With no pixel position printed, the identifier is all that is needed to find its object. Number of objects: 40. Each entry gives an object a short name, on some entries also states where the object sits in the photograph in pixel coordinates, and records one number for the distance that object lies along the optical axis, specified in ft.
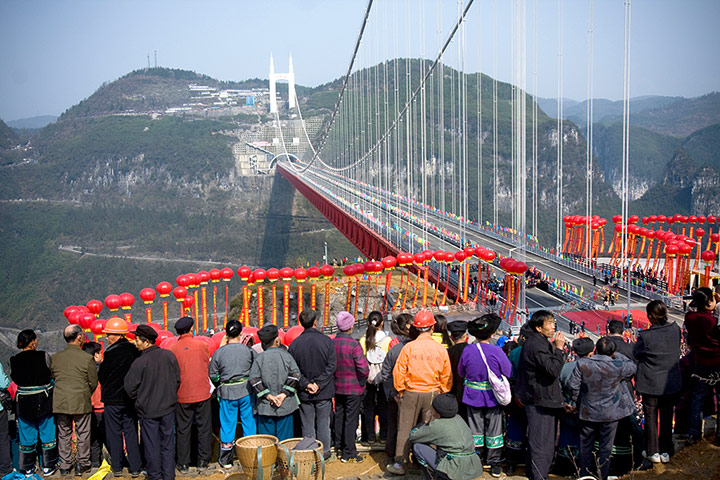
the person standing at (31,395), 22.13
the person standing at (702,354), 21.18
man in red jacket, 21.85
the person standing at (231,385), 21.76
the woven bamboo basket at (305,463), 19.04
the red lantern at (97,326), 39.17
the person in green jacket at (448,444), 18.44
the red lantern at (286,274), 74.30
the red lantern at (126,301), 57.20
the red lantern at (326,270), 75.61
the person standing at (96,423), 23.44
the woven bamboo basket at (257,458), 19.17
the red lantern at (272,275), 74.54
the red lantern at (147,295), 63.57
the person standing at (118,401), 21.81
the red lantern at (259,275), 75.41
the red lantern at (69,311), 47.62
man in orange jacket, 20.43
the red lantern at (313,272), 75.77
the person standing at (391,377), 21.52
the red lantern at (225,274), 76.23
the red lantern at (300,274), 74.90
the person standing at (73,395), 22.24
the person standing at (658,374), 20.62
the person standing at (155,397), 20.94
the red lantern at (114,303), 56.85
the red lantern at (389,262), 75.36
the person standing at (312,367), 21.52
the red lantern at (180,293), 65.29
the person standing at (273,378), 21.27
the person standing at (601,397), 19.02
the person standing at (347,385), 21.83
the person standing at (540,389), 19.03
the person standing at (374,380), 22.95
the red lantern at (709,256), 67.10
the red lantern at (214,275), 75.00
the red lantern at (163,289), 69.31
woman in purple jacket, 19.94
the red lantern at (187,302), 66.53
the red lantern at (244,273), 76.03
